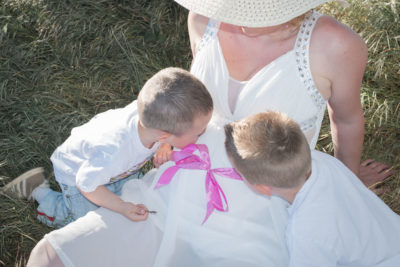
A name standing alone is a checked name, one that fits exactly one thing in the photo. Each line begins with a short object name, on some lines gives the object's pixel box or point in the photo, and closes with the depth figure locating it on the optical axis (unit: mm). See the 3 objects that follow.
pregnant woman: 1629
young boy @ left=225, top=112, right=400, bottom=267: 1514
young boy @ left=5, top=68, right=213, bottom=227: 1776
